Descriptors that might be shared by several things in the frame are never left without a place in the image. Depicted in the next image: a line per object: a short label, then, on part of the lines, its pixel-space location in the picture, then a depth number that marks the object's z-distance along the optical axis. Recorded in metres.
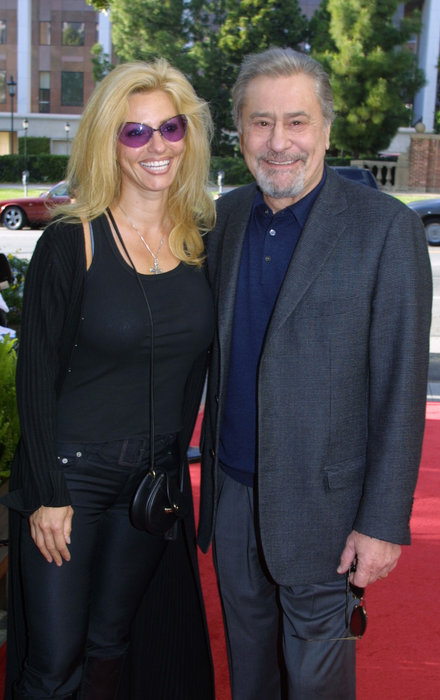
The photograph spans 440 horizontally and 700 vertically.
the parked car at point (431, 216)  17.78
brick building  51.41
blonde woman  2.23
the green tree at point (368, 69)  30.77
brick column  33.53
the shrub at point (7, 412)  3.64
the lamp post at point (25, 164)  29.56
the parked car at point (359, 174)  18.91
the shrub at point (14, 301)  8.20
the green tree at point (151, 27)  35.72
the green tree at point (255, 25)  34.16
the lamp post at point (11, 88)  37.76
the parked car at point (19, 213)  20.89
